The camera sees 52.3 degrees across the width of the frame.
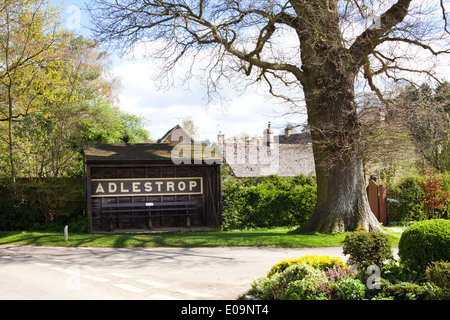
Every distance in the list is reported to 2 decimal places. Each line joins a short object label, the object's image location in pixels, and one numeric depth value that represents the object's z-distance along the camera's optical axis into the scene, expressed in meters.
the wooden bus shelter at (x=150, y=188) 21.16
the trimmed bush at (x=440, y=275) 7.08
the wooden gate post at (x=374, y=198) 25.06
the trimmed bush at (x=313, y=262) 9.16
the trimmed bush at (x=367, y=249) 8.82
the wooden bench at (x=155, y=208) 21.27
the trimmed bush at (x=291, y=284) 7.75
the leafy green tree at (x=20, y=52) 20.39
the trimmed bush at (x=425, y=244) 7.99
